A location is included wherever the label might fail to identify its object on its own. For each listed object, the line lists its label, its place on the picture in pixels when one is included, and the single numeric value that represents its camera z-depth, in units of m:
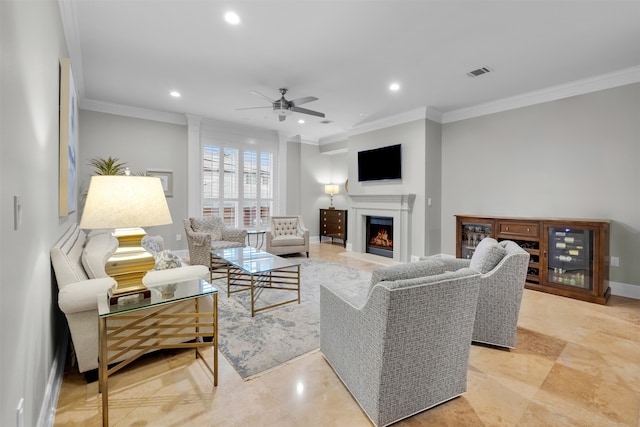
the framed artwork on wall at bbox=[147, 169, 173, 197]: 5.43
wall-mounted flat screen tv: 5.44
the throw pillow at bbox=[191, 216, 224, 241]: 5.09
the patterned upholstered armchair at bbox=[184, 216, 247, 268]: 4.63
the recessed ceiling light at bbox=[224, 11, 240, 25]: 2.54
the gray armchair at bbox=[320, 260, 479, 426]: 1.40
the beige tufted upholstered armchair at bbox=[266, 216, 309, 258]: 5.55
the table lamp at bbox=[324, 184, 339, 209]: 7.53
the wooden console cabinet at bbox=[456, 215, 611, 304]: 3.36
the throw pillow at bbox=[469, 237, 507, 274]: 2.30
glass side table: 1.52
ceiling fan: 4.06
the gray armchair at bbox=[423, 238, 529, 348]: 2.19
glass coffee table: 3.11
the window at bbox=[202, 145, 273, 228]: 6.13
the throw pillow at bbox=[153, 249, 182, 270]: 2.67
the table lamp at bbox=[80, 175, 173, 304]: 1.63
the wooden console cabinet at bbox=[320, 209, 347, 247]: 7.18
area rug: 2.17
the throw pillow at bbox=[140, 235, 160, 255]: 3.38
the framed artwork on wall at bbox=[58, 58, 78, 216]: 2.33
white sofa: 1.77
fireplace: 5.32
